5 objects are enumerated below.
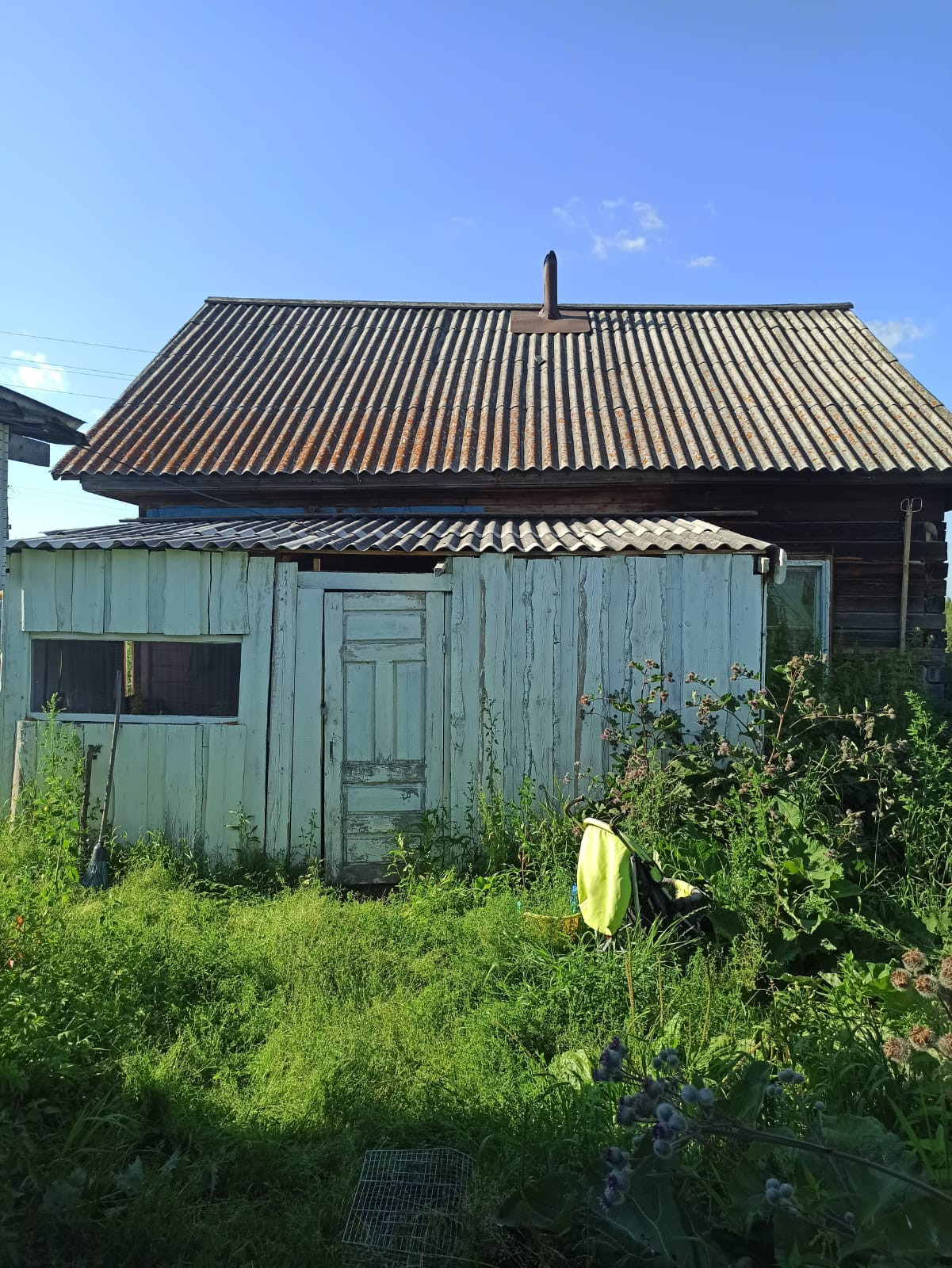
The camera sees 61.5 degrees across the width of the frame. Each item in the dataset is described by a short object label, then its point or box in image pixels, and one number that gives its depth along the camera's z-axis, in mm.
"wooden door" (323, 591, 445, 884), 6219
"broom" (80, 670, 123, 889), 5500
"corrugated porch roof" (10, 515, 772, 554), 6195
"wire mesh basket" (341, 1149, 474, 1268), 2467
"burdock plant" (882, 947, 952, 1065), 2037
